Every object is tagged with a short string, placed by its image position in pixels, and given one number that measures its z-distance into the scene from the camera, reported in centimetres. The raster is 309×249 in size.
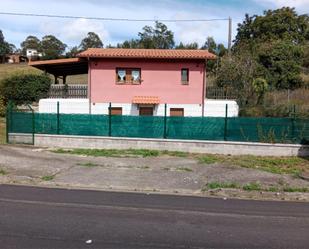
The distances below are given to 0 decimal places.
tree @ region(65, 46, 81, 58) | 10931
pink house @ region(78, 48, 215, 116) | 2784
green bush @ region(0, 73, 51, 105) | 3656
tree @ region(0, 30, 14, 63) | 11475
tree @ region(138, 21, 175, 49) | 8519
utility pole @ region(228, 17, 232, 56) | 4264
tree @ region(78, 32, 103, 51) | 11338
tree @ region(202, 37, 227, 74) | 7438
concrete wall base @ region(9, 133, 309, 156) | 1733
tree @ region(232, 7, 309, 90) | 3931
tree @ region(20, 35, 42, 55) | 12788
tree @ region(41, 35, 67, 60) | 12431
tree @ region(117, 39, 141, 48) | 8236
